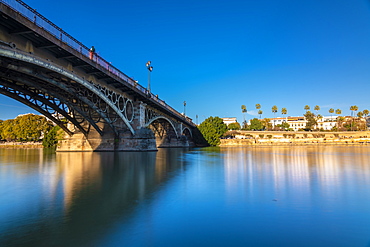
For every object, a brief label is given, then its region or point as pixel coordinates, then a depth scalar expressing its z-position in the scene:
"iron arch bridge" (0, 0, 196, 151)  15.81
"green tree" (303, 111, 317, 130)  137.38
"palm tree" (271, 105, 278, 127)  166.62
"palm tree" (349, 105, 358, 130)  145.25
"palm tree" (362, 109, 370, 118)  150.25
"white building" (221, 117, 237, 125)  188.76
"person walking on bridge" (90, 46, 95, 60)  23.69
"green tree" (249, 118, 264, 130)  139.38
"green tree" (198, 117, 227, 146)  80.81
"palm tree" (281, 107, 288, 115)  165.25
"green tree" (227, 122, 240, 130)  139.75
